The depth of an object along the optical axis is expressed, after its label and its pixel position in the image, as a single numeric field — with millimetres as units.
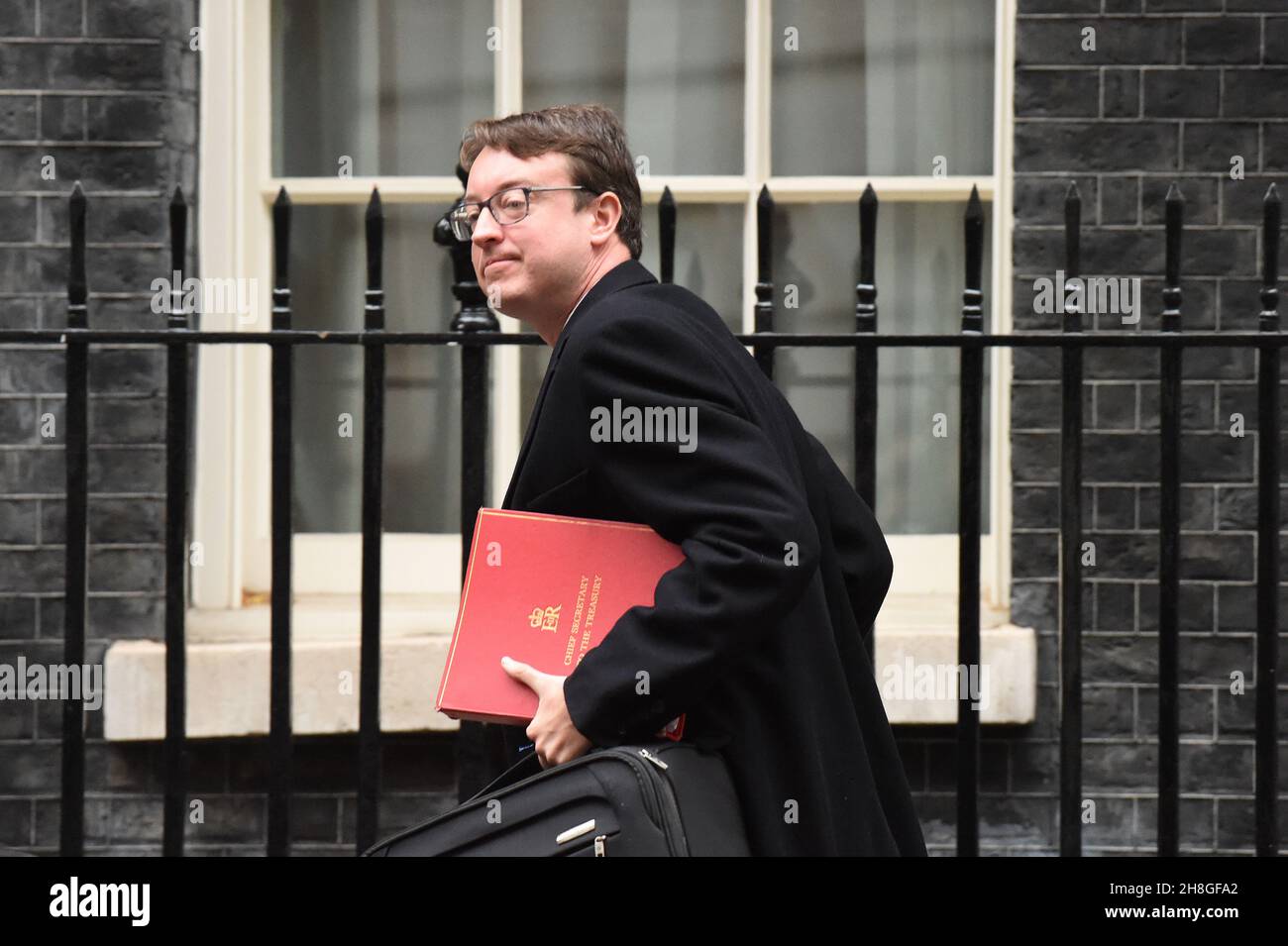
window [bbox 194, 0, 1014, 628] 4605
